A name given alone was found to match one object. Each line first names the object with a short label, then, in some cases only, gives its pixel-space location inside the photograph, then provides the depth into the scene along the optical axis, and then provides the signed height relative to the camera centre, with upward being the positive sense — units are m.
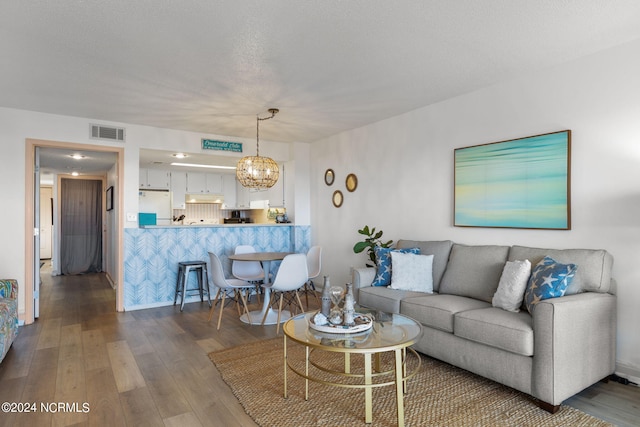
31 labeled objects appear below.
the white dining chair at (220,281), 4.21 -0.80
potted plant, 4.59 -0.40
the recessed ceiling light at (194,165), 7.01 +0.86
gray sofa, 2.34 -0.79
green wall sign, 5.62 +0.99
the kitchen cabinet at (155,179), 7.68 +0.64
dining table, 4.32 -1.14
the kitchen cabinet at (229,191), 8.59 +0.44
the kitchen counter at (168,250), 5.07 -0.58
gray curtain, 8.42 -0.38
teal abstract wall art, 3.17 +0.26
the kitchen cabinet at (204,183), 8.21 +0.61
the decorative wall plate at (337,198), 5.75 +0.20
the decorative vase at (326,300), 2.63 -0.63
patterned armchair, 2.99 -0.90
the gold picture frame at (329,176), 5.92 +0.55
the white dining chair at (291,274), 4.01 -0.68
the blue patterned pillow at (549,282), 2.61 -0.49
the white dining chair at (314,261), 5.02 -0.68
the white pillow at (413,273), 3.69 -0.61
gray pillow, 2.83 -0.57
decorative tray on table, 2.36 -0.74
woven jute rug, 2.25 -1.25
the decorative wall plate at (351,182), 5.45 +0.42
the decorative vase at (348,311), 2.42 -0.65
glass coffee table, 2.10 -0.77
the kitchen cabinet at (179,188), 8.02 +0.47
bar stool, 5.16 -0.96
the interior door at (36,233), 4.54 -0.28
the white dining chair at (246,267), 5.22 -0.81
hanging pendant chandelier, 4.67 +0.49
